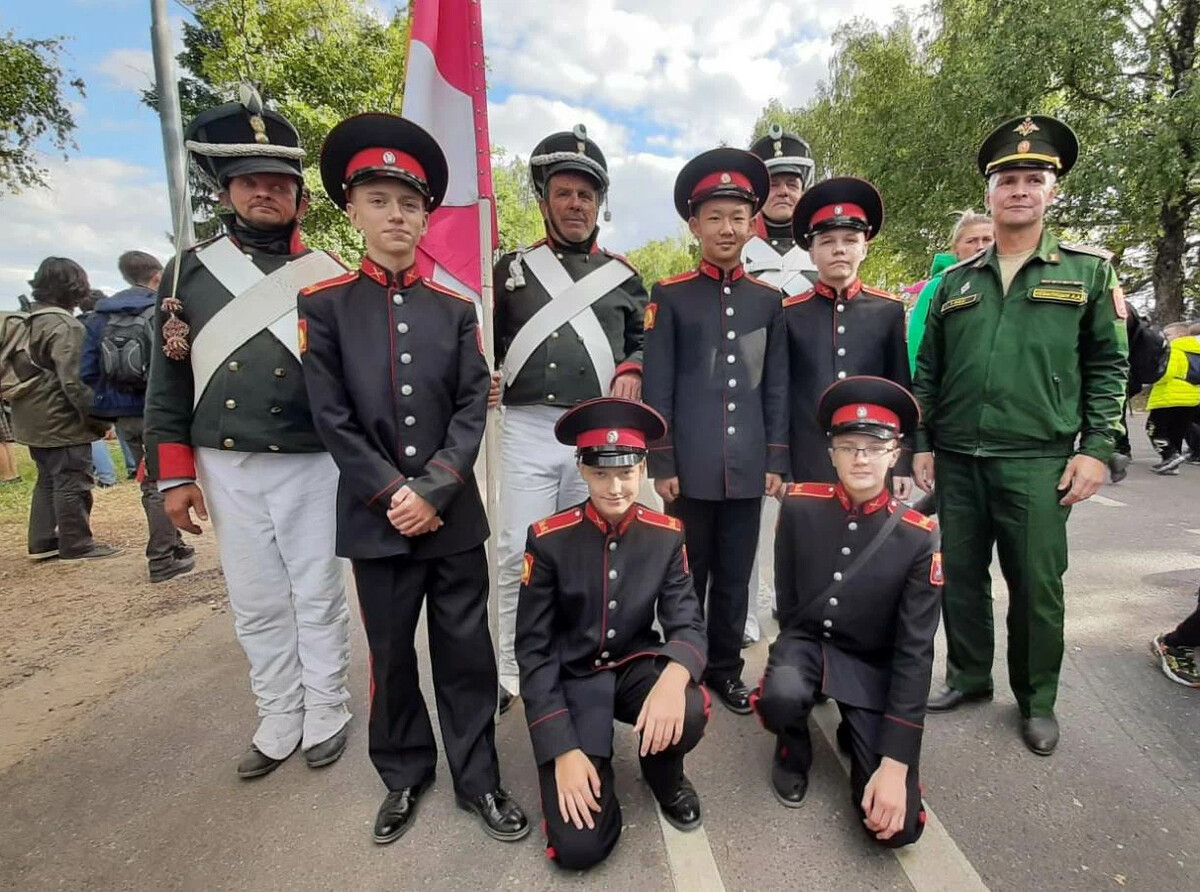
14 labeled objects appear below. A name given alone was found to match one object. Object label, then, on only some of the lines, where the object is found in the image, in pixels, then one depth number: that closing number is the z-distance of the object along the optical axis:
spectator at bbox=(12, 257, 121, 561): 5.30
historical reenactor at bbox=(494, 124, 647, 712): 3.04
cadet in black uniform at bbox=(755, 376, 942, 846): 2.32
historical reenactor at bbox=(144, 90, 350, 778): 2.50
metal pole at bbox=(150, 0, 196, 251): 6.28
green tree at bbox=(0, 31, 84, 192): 10.27
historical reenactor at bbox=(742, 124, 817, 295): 3.90
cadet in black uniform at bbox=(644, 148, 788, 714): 2.80
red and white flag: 2.76
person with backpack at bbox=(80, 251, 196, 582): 4.72
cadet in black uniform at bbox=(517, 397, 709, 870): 2.21
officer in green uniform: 2.64
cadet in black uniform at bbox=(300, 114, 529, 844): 2.20
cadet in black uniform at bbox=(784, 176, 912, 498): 2.81
